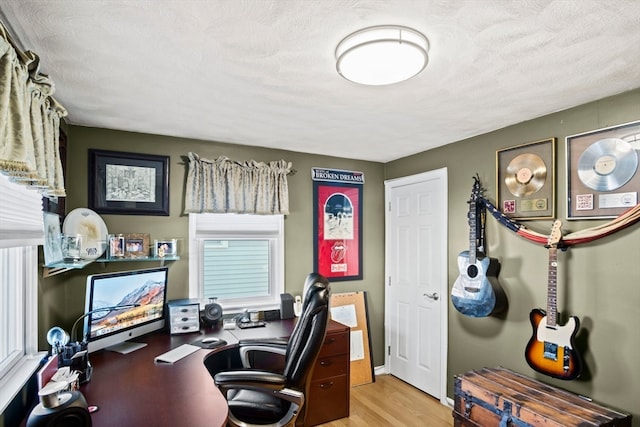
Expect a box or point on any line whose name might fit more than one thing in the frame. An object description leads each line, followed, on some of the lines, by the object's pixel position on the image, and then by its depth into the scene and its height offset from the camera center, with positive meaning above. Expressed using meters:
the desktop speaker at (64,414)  1.23 -0.68
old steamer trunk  1.95 -1.11
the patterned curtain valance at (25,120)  1.14 +0.33
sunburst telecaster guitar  2.20 -0.79
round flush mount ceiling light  1.43 +0.65
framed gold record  2.46 +0.23
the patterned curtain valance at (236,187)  3.09 +0.23
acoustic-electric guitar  2.70 -0.52
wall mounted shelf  2.09 -0.34
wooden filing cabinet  2.88 -1.35
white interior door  3.32 -0.67
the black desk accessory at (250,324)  2.95 -0.91
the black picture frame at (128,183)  2.79 +0.23
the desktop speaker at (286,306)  3.24 -0.83
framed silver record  2.06 +0.24
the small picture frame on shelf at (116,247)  2.71 -0.26
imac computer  2.18 -0.62
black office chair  1.90 -0.86
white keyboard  2.13 -0.86
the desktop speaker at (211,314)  2.92 -0.81
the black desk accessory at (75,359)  1.79 -0.72
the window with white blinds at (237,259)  3.16 -0.43
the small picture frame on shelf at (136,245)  2.79 -0.25
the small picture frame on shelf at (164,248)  2.86 -0.28
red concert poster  3.71 -0.11
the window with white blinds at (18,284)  1.52 -0.36
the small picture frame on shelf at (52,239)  2.04 -0.16
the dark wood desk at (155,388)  1.45 -0.83
